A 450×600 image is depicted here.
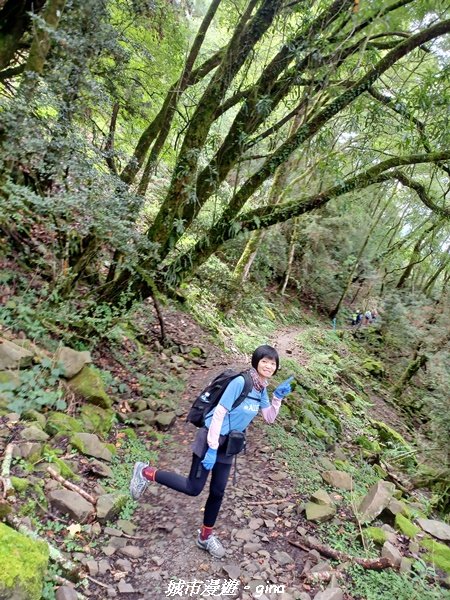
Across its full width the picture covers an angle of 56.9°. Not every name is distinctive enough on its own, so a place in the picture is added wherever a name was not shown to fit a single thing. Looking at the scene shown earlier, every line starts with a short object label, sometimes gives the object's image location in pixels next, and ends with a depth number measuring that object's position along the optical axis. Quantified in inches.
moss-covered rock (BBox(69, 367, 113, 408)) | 197.8
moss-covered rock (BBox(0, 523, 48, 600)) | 83.7
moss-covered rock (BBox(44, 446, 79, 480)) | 146.8
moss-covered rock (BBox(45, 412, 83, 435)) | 166.7
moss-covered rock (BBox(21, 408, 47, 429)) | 160.1
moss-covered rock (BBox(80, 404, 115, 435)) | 189.3
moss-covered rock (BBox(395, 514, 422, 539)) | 179.2
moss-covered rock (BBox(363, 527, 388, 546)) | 163.8
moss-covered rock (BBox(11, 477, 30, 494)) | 125.3
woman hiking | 131.0
